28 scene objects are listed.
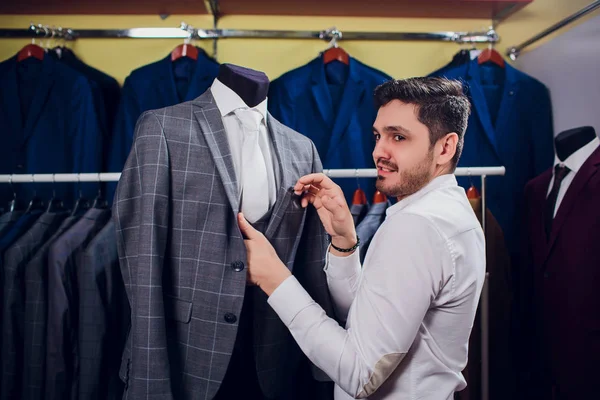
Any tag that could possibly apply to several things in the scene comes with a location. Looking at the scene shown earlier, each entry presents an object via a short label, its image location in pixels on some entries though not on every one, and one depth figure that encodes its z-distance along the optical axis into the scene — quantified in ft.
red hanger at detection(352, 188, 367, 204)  5.66
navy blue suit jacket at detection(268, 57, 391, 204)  6.81
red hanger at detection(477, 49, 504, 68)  7.40
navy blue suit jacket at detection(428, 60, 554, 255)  7.01
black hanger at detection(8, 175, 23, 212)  5.55
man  3.02
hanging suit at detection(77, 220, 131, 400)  4.60
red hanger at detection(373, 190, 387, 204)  5.54
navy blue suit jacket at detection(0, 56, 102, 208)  6.54
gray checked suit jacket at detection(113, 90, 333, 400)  3.50
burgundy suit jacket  5.53
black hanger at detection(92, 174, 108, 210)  5.50
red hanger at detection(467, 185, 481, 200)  5.67
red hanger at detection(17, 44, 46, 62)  6.87
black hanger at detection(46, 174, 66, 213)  5.70
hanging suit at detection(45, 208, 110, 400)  4.58
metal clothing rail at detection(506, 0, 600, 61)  5.99
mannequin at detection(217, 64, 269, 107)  4.02
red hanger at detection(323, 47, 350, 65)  7.14
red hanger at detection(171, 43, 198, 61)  6.91
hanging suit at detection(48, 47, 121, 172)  6.75
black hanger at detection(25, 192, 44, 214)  5.55
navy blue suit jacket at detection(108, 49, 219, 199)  6.59
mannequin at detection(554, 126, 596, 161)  6.15
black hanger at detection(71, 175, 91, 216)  5.75
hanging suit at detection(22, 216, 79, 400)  4.68
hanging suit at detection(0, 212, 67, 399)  4.78
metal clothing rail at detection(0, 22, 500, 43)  7.09
